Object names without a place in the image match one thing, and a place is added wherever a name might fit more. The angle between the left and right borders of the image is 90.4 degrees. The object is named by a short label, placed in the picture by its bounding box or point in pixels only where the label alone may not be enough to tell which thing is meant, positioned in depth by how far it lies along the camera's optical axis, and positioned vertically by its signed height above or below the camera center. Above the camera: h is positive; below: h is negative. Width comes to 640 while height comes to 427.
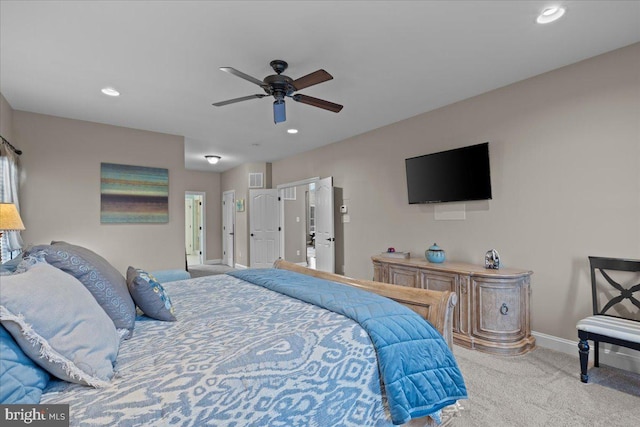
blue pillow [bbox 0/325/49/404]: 0.88 -0.45
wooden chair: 2.23 -0.82
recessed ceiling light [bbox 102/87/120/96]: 3.38 +1.40
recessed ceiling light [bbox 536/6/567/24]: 2.15 +1.38
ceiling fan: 2.56 +1.10
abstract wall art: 4.62 +0.40
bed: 1.01 -0.54
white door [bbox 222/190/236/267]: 8.37 -0.18
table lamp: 2.52 +0.04
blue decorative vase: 3.63 -0.46
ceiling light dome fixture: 6.68 +1.28
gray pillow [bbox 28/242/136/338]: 1.39 -0.27
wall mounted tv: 3.52 +0.47
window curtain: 3.25 +0.36
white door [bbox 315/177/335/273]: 5.44 -0.17
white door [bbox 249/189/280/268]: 7.38 -0.22
